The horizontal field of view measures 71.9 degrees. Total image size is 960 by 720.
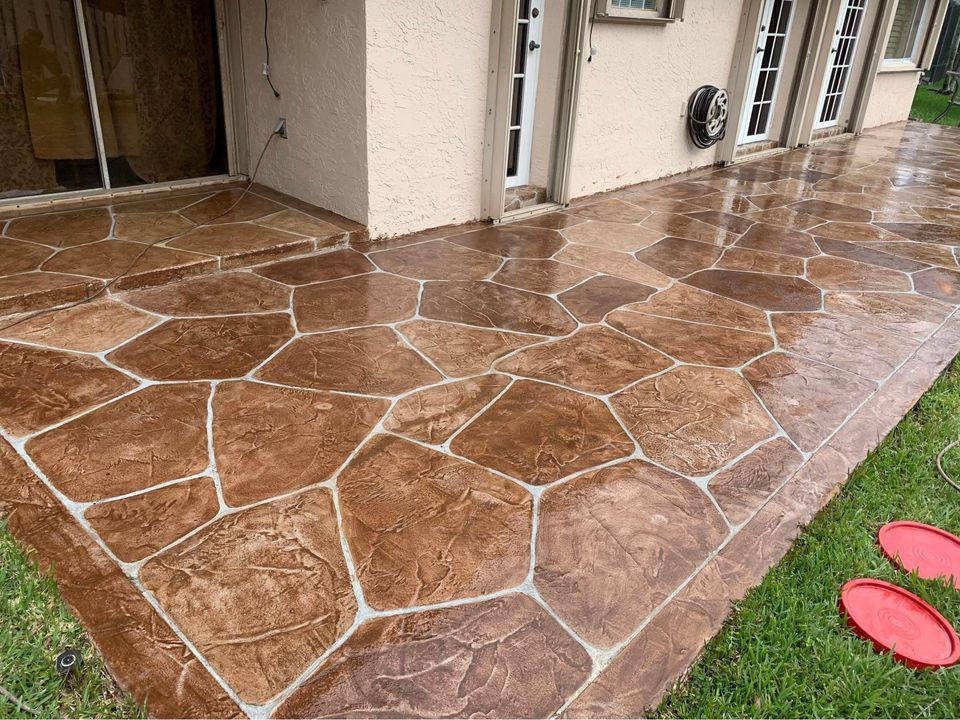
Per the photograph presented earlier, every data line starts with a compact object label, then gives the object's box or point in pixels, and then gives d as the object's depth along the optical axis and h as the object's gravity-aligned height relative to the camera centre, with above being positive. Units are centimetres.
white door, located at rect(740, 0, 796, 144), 753 +0
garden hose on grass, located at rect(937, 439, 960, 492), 234 -128
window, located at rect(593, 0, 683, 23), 505 +39
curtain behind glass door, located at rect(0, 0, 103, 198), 395 -45
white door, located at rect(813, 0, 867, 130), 884 +14
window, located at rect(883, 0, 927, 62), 1065 +73
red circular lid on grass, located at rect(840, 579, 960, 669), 168 -132
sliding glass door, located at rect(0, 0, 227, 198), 403 -39
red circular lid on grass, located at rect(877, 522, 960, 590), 197 -131
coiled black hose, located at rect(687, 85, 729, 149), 652 -43
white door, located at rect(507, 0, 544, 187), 485 -25
